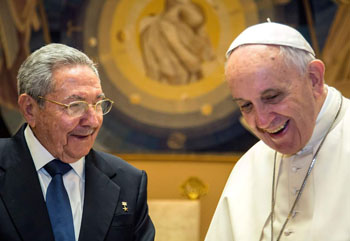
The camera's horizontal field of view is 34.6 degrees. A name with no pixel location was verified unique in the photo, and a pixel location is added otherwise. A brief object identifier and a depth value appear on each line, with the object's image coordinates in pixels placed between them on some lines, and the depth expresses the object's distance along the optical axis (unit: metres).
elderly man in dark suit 2.70
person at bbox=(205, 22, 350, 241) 2.27
